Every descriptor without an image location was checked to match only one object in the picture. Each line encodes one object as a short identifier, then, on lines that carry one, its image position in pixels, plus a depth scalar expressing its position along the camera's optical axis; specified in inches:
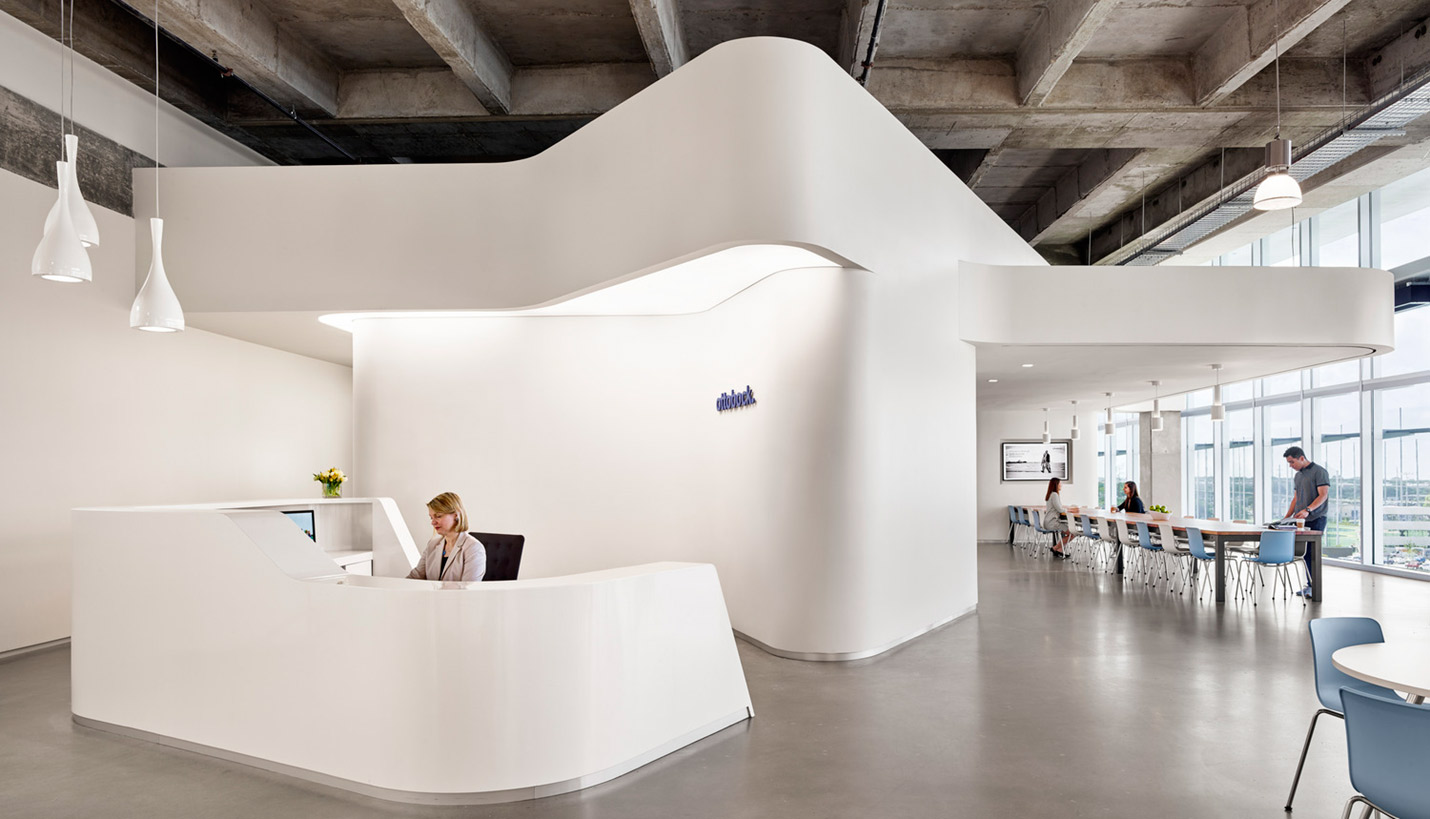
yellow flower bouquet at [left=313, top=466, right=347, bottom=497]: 284.6
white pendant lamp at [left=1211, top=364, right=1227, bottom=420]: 420.8
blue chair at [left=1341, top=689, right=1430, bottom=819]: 93.7
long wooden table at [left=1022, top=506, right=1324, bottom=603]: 347.9
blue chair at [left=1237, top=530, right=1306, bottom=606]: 337.4
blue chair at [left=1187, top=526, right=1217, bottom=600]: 352.8
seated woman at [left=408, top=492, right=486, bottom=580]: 174.6
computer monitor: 231.8
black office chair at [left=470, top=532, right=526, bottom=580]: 206.1
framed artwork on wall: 644.7
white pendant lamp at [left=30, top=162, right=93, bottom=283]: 160.2
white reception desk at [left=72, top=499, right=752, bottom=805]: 137.9
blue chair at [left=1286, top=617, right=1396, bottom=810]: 139.0
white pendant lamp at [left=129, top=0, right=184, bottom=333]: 190.5
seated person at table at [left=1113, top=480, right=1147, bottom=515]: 499.5
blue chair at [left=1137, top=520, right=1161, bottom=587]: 396.7
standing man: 366.0
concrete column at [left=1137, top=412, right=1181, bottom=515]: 702.5
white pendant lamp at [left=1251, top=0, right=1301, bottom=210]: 229.6
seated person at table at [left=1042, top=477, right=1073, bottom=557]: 513.3
